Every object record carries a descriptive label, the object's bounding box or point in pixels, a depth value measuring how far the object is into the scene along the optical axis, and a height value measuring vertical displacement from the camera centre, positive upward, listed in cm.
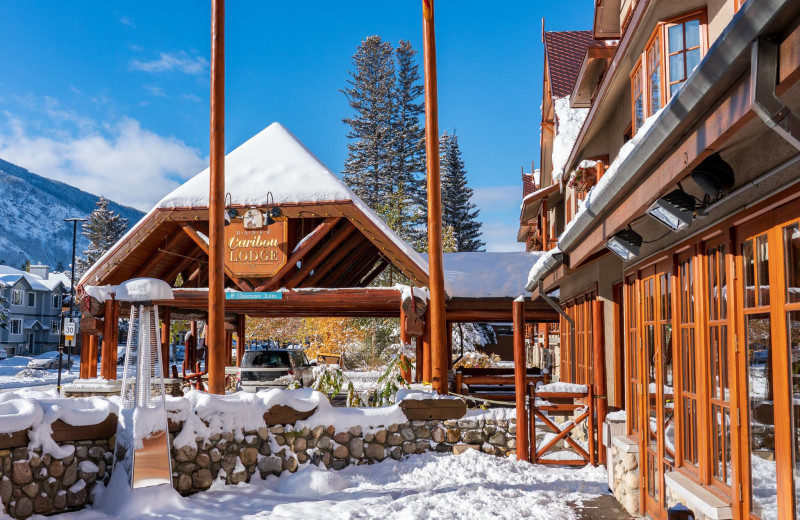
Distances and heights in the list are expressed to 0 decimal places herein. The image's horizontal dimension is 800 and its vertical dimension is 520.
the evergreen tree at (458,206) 5466 +881
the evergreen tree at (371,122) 5222 +1549
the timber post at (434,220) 1113 +158
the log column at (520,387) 934 -100
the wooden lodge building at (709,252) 310 +46
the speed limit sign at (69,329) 2834 -51
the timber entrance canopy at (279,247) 1509 +161
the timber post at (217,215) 1021 +156
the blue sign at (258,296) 1548 +46
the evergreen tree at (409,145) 5022 +1337
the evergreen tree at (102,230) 5830 +756
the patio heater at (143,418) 742 -114
